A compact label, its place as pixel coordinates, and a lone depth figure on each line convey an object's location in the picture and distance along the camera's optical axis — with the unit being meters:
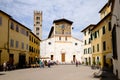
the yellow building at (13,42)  14.88
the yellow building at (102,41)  15.31
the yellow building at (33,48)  24.04
